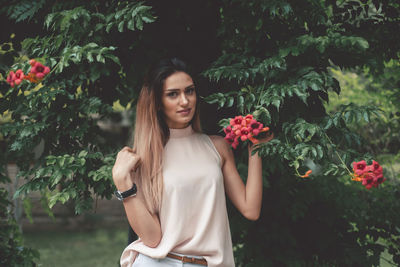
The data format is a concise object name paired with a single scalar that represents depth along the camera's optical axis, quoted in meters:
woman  2.18
